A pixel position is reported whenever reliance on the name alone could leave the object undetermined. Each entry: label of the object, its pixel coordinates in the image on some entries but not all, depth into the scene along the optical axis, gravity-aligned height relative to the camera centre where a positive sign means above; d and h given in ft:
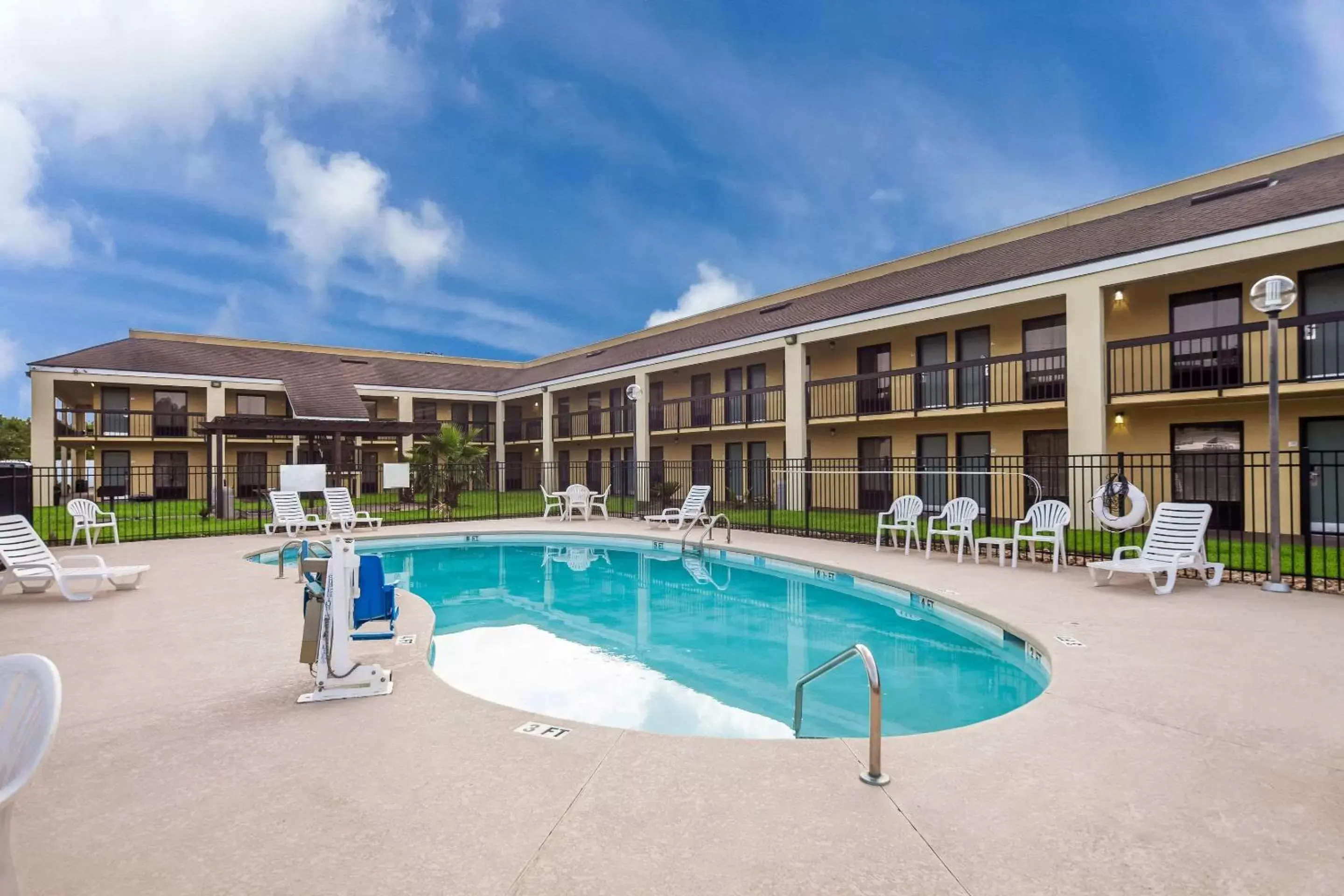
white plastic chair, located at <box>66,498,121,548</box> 44.45 -3.90
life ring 31.45 -3.11
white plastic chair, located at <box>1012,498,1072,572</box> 32.48 -3.73
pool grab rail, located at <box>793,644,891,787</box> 10.78 -4.46
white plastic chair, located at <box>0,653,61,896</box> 6.34 -2.69
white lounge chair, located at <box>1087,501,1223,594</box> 26.68 -4.13
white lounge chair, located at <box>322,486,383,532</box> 56.13 -4.68
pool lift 15.06 -3.70
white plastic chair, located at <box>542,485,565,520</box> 64.77 -4.81
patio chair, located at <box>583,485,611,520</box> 65.63 -5.16
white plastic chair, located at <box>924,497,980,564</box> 35.73 -3.84
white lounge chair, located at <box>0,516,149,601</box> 26.81 -4.50
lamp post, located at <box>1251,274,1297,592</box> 25.99 +4.96
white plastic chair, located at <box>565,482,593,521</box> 63.77 -4.08
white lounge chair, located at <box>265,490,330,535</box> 52.08 -4.54
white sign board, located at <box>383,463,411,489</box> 66.95 -1.93
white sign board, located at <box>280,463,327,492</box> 58.44 -1.71
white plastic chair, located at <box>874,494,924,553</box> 39.19 -3.68
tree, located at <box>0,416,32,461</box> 147.43 +4.61
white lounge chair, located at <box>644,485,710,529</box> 54.70 -4.65
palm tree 69.62 -0.73
